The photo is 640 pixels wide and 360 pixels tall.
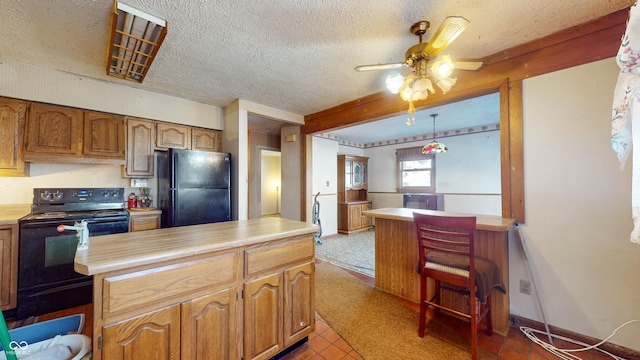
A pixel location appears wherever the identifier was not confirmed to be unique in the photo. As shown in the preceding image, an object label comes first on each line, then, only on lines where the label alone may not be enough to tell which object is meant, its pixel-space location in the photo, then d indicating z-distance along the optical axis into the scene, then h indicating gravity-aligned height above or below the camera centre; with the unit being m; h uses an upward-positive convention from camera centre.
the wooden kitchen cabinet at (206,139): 3.49 +0.68
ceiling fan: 1.68 +0.88
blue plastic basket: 1.27 -0.82
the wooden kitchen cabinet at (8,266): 2.12 -0.74
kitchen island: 1.03 -0.57
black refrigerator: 2.92 -0.04
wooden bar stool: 1.65 -0.67
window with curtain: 5.91 +0.31
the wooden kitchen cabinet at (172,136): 3.20 +0.67
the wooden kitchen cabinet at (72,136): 2.45 +0.54
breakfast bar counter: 2.02 -0.74
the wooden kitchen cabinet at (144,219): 2.80 -0.43
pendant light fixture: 4.53 +0.68
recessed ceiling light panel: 1.70 +1.21
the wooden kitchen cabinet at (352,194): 5.84 -0.30
